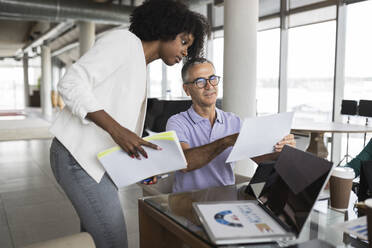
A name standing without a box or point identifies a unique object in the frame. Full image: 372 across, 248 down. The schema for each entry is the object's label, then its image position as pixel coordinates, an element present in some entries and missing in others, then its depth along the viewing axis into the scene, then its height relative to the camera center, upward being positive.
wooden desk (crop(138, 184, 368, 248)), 1.08 -0.44
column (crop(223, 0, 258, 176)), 4.50 +0.50
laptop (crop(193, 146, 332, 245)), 0.94 -0.38
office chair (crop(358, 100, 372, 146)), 4.79 -0.18
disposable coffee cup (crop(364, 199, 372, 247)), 0.89 -0.32
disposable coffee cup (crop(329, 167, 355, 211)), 1.33 -0.37
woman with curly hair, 1.17 -0.03
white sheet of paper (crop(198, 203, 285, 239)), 0.95 -0.38
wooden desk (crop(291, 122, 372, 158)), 4.18 -0.42
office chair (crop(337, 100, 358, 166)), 5.02 -0.18
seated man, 1.84 -0.18
